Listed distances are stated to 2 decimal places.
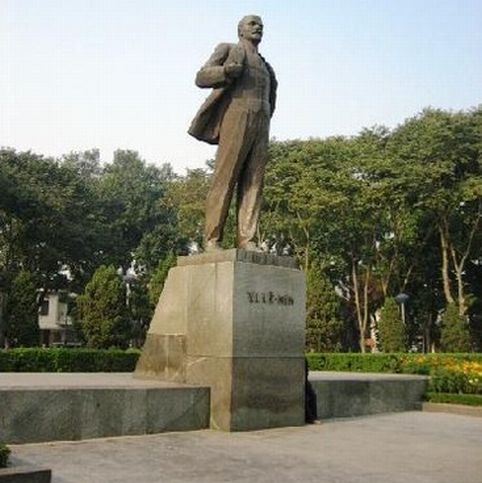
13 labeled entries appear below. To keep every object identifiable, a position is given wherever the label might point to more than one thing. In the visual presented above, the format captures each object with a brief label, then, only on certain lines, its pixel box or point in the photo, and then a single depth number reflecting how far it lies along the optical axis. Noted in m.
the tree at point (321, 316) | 33.62
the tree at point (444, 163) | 32.56
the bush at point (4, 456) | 4.94
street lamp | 33.34
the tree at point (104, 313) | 30.52
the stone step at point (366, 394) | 11.30
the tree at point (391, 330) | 34.53
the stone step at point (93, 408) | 7.53
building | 72.56
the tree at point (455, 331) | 34.09
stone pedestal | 9.02
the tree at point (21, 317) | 31.28
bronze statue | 9.99
